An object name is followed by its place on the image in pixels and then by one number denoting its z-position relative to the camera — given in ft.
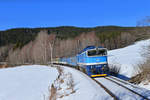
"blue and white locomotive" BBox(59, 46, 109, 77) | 50.29
